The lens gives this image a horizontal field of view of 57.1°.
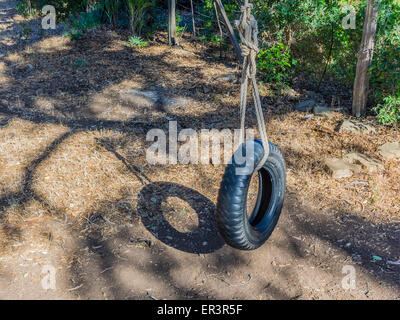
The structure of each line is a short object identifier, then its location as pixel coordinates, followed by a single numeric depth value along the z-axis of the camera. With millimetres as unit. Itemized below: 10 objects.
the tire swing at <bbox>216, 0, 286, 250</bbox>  2777
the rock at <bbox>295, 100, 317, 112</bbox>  6552
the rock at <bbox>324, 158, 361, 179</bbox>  4746
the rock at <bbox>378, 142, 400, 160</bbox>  5113
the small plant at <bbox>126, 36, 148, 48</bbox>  9578
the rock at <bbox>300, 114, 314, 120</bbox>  6251
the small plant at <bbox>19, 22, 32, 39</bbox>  10527
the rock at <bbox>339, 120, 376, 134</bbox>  5723
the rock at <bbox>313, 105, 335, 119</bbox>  6238
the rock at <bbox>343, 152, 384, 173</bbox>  4816
